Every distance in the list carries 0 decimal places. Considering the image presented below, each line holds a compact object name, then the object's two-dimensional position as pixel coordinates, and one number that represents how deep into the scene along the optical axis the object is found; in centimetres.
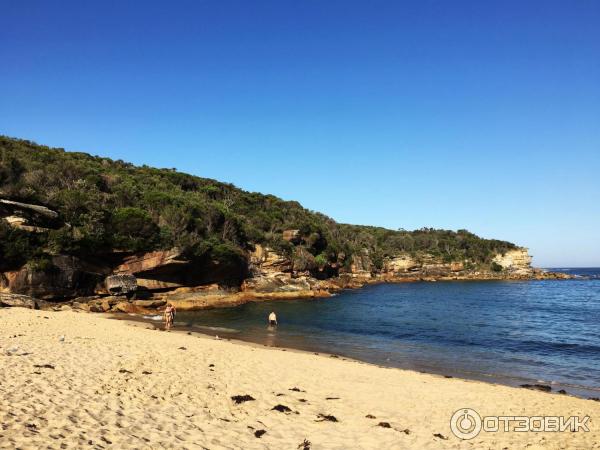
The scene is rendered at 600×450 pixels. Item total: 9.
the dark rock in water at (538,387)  1634
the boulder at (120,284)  3662
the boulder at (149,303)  3603
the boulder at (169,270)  3947
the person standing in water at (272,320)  3072
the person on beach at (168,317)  2526
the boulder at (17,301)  2672
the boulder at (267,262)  5841
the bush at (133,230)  3916
